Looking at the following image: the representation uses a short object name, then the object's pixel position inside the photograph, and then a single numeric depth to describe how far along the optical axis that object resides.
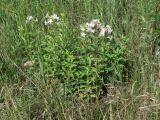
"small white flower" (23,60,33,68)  3.51
